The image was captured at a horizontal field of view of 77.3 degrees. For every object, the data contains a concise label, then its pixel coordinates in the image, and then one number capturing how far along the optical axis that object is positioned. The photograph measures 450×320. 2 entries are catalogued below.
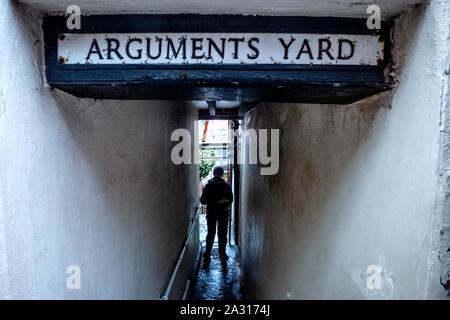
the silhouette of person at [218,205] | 4.84
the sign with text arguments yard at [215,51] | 0.81
